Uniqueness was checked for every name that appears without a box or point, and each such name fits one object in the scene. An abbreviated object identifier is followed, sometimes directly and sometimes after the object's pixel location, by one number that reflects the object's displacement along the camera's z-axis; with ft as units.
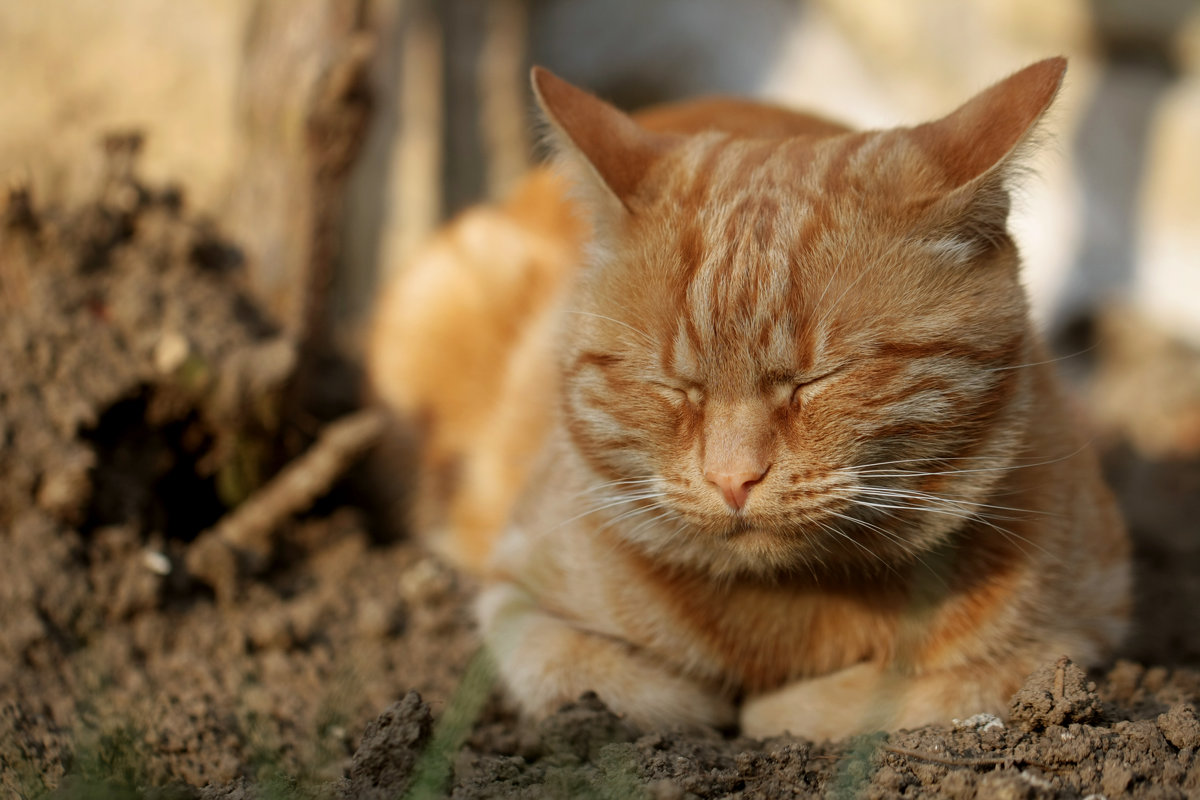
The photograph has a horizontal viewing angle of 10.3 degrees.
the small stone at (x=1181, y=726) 5.34
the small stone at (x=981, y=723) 5.37
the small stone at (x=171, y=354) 5.84
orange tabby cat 5.33
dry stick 5.92
